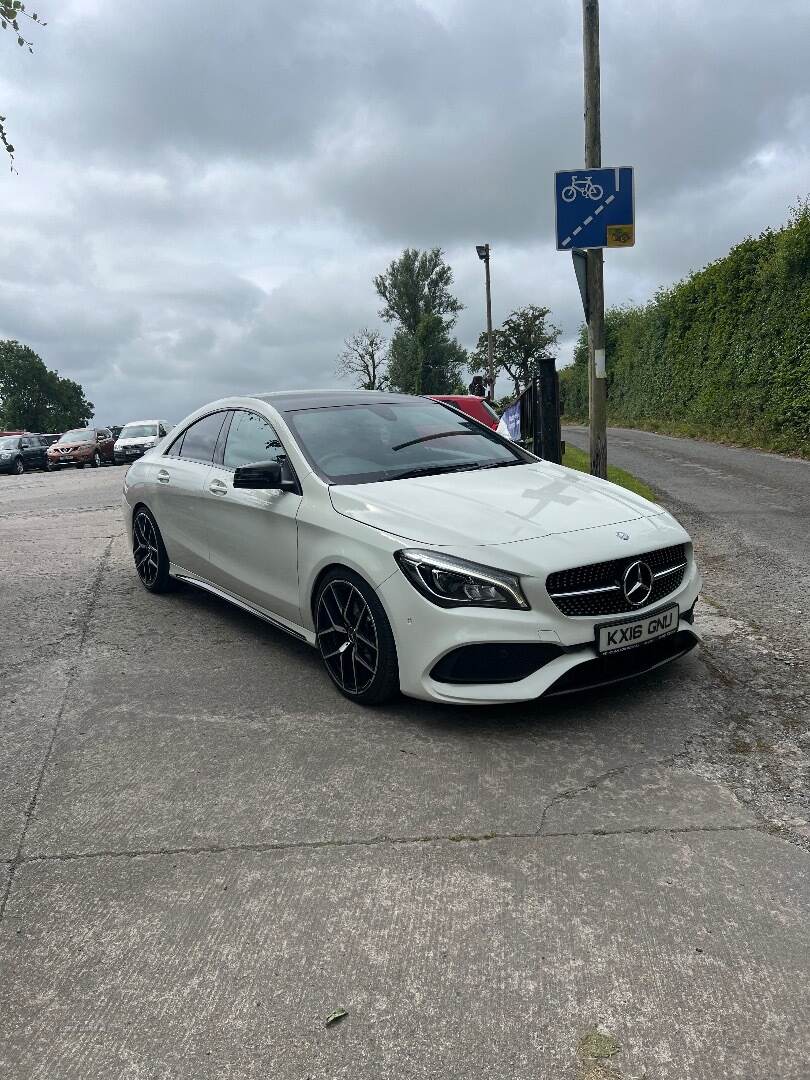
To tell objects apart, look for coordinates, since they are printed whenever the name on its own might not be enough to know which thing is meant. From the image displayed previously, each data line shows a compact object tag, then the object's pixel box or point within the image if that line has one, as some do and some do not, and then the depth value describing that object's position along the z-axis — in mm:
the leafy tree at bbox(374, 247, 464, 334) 75000
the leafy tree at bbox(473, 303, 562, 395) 71562
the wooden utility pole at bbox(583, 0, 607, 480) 9977
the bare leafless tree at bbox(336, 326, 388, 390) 79500
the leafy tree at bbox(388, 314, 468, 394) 72688
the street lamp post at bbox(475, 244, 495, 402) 40359
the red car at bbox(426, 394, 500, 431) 12586
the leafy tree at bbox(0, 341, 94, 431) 104688
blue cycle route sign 9078
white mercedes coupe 3881
